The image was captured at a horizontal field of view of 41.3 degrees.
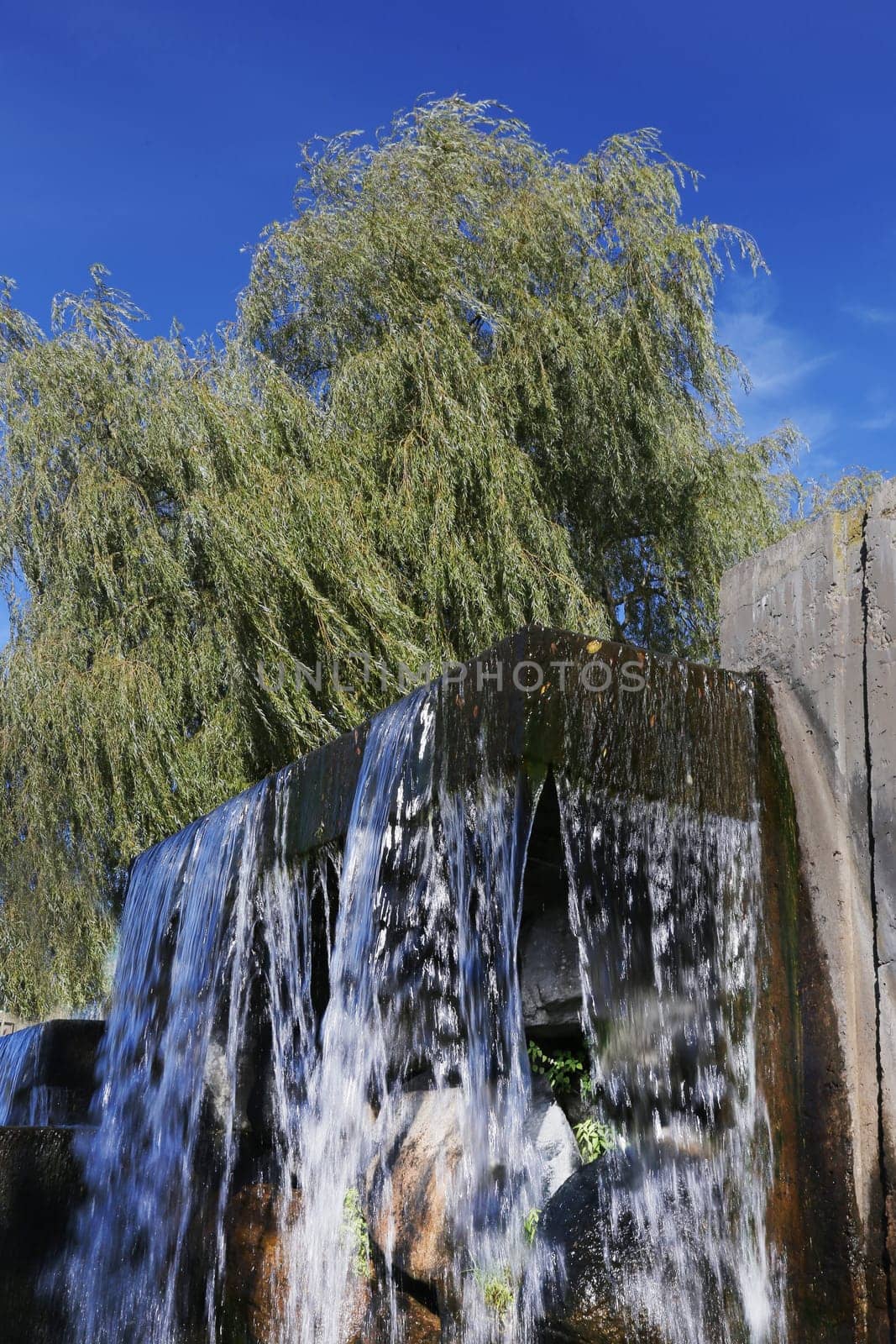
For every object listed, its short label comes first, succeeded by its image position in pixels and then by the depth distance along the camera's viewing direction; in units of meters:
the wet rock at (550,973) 3.62
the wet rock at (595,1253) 2.73
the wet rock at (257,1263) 4.17
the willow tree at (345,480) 7.59
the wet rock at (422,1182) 3.79
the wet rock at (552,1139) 3.55
